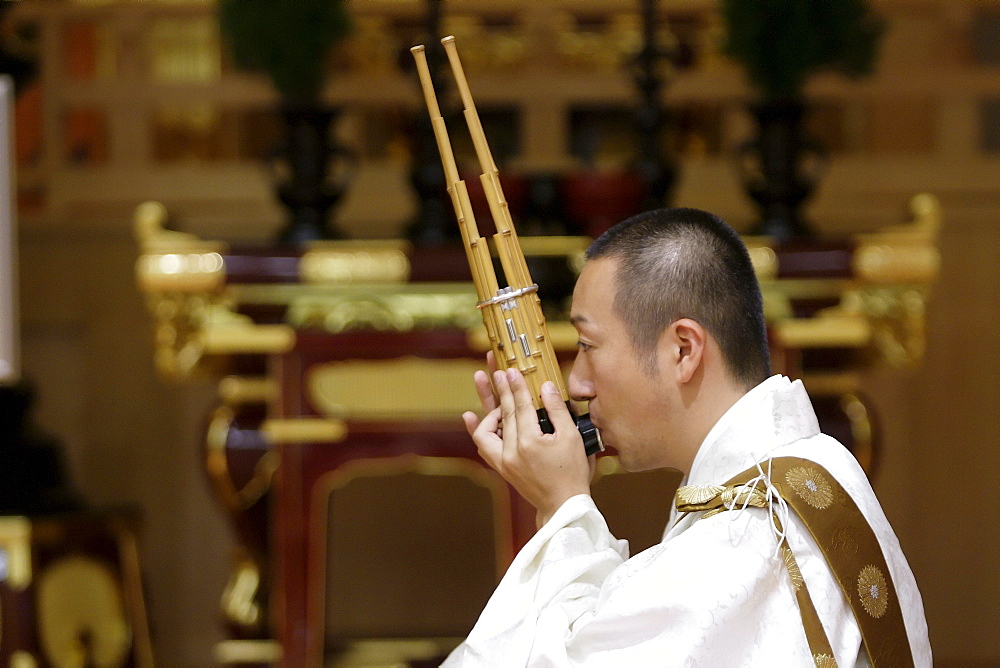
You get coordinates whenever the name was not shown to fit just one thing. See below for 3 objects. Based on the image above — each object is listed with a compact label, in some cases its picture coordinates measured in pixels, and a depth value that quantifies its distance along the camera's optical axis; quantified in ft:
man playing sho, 7.39
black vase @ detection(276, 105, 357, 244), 19.05
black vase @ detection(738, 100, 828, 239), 19.19
